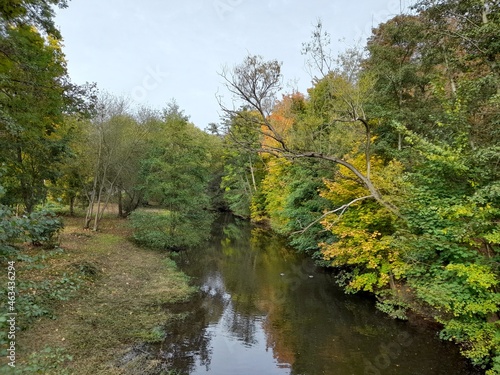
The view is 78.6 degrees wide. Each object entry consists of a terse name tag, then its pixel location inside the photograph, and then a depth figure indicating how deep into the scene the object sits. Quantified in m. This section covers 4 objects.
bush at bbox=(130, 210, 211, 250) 17.56
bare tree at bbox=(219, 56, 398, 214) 9.60
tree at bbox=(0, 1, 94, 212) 7.50
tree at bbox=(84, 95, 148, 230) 18.61
